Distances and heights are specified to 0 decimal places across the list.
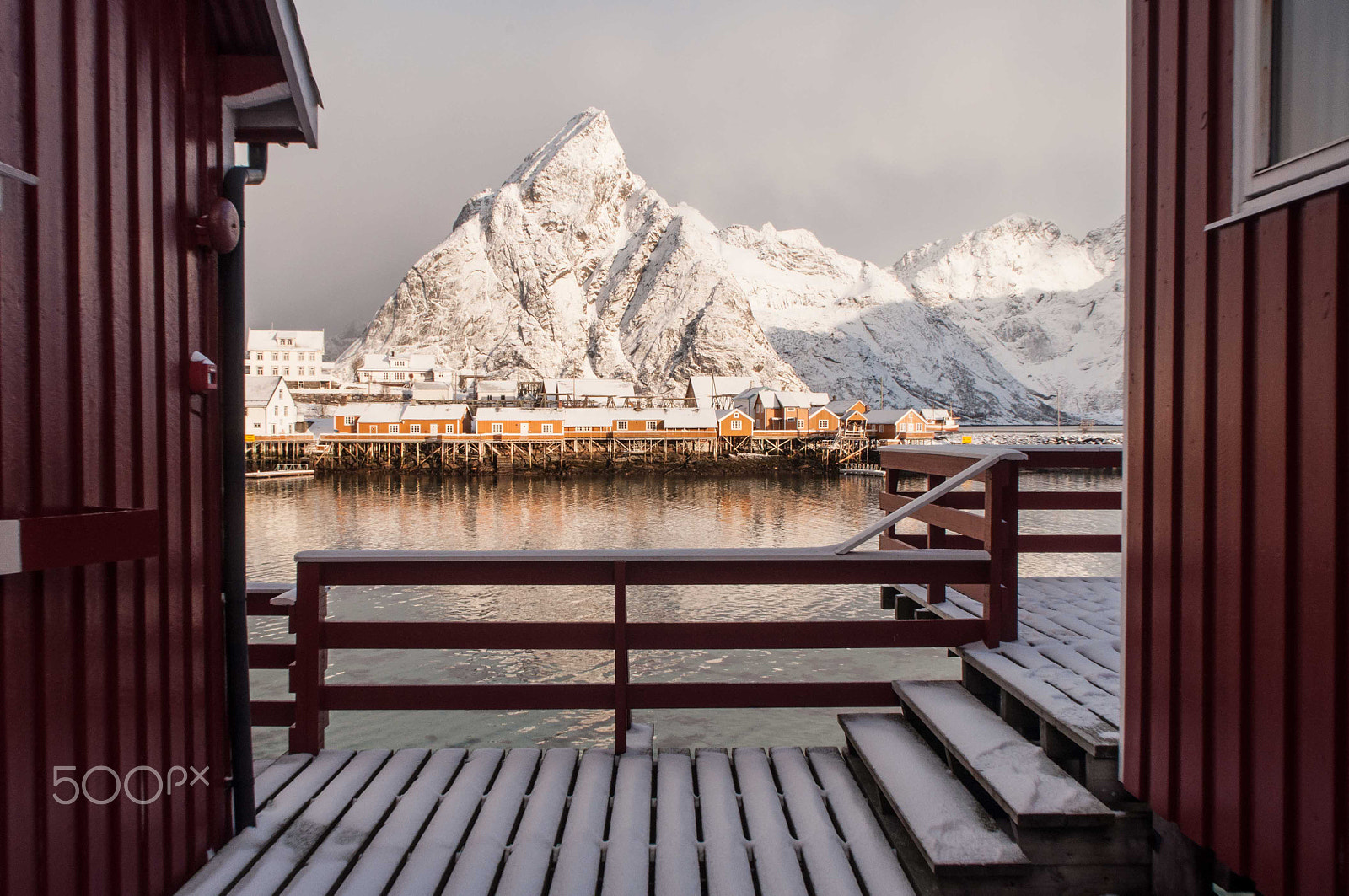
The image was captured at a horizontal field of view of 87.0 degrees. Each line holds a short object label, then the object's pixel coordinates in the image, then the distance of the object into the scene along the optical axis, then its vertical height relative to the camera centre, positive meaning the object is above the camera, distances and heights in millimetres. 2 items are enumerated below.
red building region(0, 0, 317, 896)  1750 +53
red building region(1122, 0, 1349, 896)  1741 -4
